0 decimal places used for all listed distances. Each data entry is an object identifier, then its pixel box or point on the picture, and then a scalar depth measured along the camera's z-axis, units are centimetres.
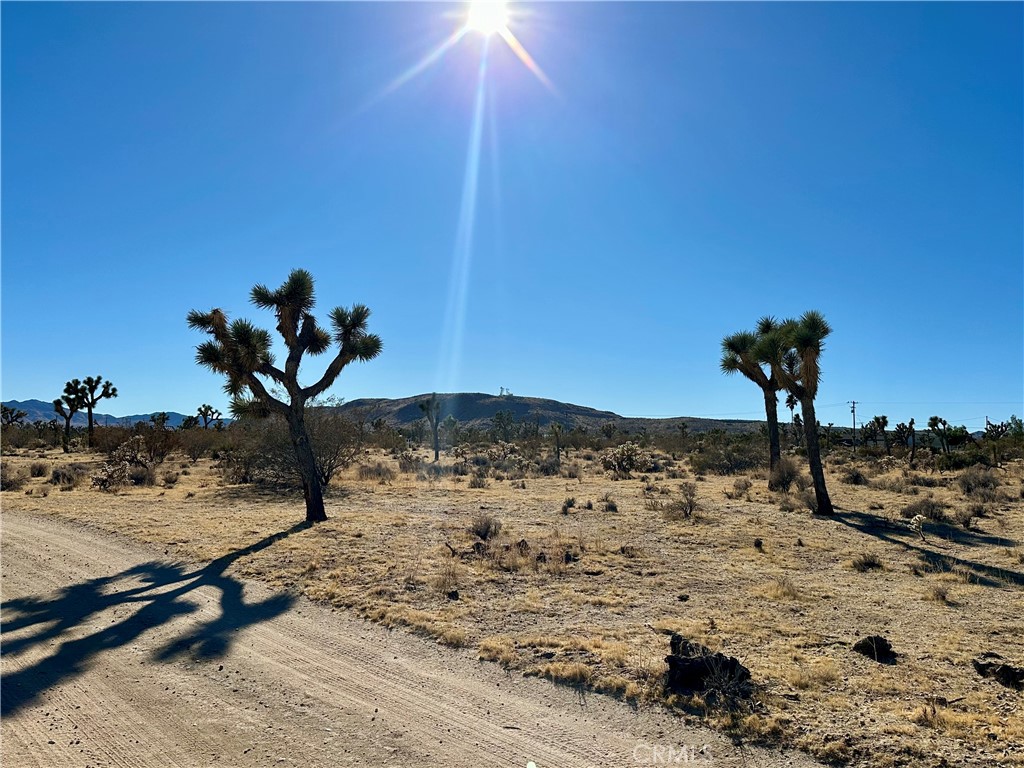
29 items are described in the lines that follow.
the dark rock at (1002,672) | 566
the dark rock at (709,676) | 538
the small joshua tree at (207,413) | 5670
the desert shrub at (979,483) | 1814
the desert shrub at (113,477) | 2173
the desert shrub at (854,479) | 2333
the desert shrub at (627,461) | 2970
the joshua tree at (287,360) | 1496
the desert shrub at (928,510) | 1517
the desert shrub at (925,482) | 2181
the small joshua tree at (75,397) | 4488
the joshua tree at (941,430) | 3441
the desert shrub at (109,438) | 3588
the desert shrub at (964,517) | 1404
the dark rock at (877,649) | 629
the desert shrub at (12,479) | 2169
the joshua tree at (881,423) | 3926
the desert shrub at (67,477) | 2266
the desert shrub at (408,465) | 2927
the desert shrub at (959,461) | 2694
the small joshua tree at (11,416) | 5959
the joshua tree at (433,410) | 4609
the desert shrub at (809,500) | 1689
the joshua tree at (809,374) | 1762
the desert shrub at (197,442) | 3541
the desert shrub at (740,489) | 1992
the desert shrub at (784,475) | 2172
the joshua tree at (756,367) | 2316
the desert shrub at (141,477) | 2325
